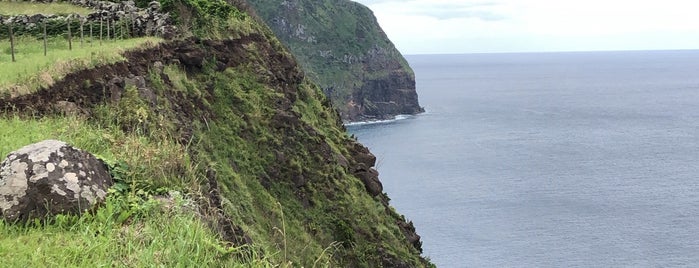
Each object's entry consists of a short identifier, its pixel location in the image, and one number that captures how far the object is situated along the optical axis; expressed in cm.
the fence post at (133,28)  2972
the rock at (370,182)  3647
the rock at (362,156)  3934
